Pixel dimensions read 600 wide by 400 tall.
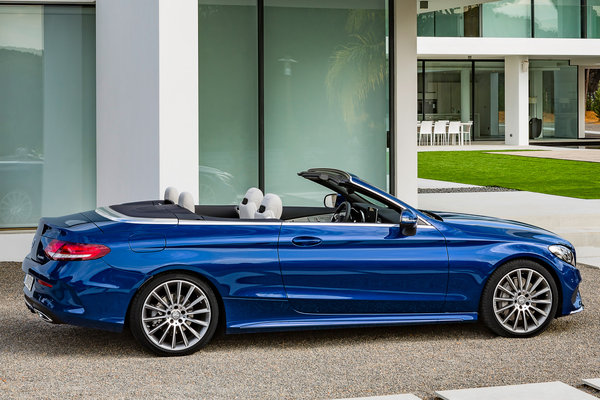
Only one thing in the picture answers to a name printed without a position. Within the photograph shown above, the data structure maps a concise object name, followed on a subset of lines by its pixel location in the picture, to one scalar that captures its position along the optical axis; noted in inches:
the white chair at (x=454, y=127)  1591.7
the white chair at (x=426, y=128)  1578.9
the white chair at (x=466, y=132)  1606.8
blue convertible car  261.4
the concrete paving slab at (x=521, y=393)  220.5
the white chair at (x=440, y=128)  1582.2
